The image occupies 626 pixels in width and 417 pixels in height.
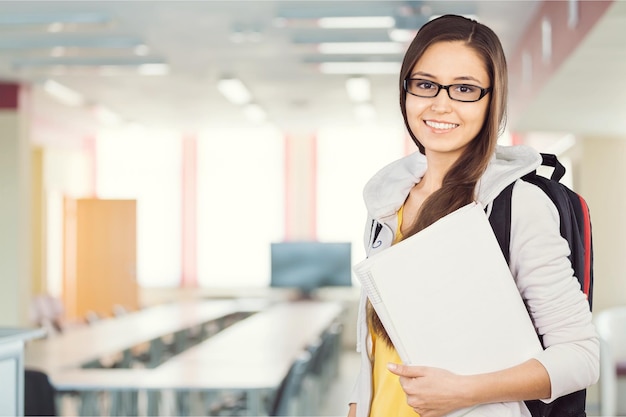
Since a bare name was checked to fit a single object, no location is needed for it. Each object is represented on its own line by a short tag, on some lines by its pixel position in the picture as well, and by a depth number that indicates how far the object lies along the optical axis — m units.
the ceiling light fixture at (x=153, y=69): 8.26
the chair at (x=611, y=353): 7.21
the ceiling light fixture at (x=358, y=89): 9.14
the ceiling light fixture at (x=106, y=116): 11.30
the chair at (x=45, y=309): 10.91
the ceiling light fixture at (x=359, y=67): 8.18
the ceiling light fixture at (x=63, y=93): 9.57
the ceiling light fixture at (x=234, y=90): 9.25
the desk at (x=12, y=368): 2.66
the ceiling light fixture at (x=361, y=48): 7.24
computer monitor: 13.41
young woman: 1.34
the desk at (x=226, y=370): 4.98
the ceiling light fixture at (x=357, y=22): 6.29
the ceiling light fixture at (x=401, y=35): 6.34
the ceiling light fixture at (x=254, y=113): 11.16
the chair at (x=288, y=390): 4.70
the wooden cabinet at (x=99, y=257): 13.65
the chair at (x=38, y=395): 4.33
